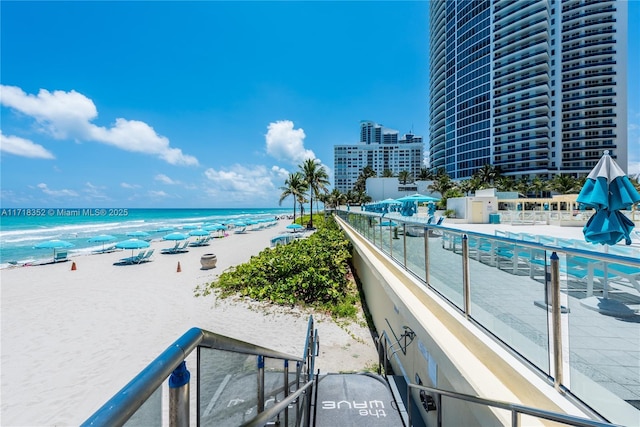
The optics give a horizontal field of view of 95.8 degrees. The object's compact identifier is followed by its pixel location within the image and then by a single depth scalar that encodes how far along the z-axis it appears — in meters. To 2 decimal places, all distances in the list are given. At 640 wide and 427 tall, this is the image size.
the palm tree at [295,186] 45.66
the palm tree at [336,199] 71.44
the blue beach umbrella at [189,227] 60.17
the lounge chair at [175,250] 26.61
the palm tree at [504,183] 63.45
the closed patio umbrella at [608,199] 6.04
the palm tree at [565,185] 57.51
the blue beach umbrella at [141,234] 29.80
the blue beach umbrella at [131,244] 22.41
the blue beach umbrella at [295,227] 37.60
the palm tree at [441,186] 62.87
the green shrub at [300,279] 11.58
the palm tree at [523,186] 62.54
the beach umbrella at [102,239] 25.20
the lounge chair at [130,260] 21.81
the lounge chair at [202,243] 30.72
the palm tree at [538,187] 60.60
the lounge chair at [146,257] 22.22
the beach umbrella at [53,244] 23.94
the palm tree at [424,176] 86.19
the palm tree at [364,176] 89.69
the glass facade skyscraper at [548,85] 73.88
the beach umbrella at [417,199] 24.06
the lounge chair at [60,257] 23.78
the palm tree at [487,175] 70.44
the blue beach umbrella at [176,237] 26.71
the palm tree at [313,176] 44.31
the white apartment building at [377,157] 157.25
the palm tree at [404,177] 84.19
